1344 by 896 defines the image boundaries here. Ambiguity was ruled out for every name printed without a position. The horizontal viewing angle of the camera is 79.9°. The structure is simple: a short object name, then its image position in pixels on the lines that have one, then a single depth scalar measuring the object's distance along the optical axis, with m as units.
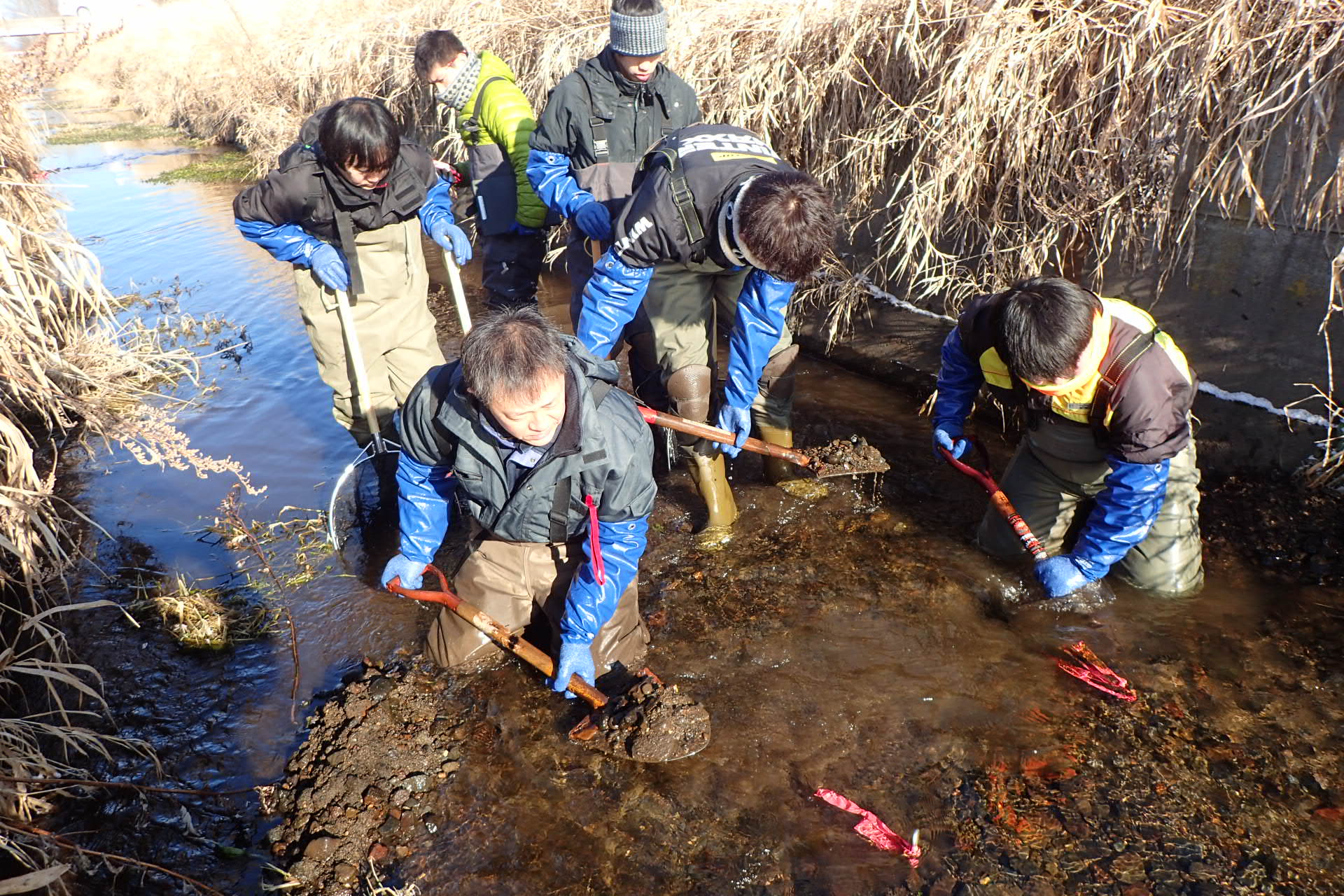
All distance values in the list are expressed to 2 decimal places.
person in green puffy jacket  4.93
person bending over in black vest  3.10
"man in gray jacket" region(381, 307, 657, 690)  2.41
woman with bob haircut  3.51
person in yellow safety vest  2.75
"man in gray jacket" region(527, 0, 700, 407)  4.00
